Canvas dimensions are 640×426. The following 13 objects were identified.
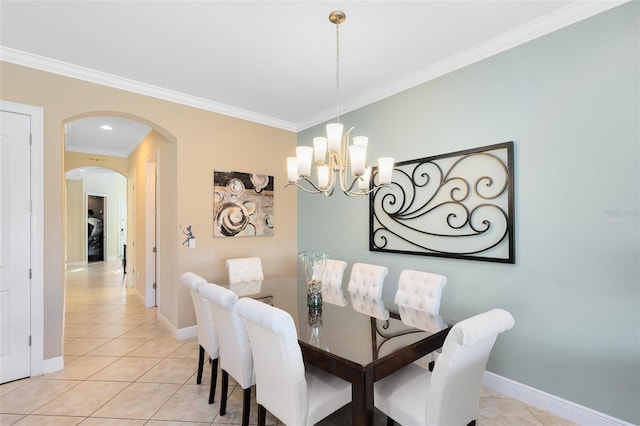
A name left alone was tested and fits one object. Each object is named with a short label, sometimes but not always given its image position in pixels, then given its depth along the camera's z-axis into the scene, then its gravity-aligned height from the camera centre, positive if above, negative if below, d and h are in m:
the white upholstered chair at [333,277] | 2.96 -0.68
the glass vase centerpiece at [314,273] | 2.28 -0.46
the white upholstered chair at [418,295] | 2.25 -0.66
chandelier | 2.10 +0.36
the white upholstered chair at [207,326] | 2.30 -0.86
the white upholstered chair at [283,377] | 1.49 -0.85
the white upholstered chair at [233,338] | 1.90 -0.80
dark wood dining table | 1.47 -0.72
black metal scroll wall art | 2.50 +0.03
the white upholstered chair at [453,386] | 1.37 -0.86
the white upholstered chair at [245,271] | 3.33 -0.65
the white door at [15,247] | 2.64 -0.28
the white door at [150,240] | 4.85 -0.43
